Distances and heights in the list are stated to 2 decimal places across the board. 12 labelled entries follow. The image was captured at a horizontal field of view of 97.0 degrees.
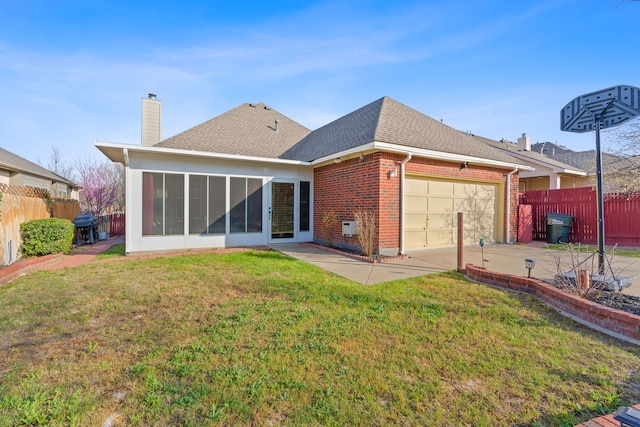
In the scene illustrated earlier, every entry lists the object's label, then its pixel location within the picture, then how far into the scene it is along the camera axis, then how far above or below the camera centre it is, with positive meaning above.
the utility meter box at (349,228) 8.22 -0.43
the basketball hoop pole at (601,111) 4.25 +1.66
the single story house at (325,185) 8.02 +0.93
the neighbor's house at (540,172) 15.53 +2.34
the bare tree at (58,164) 29.36 +5.09
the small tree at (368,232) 7.57 -0.50
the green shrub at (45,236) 7.64 -0.67
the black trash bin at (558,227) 10.72 -0.49
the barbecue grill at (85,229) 11.54 -0.68
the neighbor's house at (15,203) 6.83 +0.27
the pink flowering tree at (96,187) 16.11 +1.57
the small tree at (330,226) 9.41 -0.44
